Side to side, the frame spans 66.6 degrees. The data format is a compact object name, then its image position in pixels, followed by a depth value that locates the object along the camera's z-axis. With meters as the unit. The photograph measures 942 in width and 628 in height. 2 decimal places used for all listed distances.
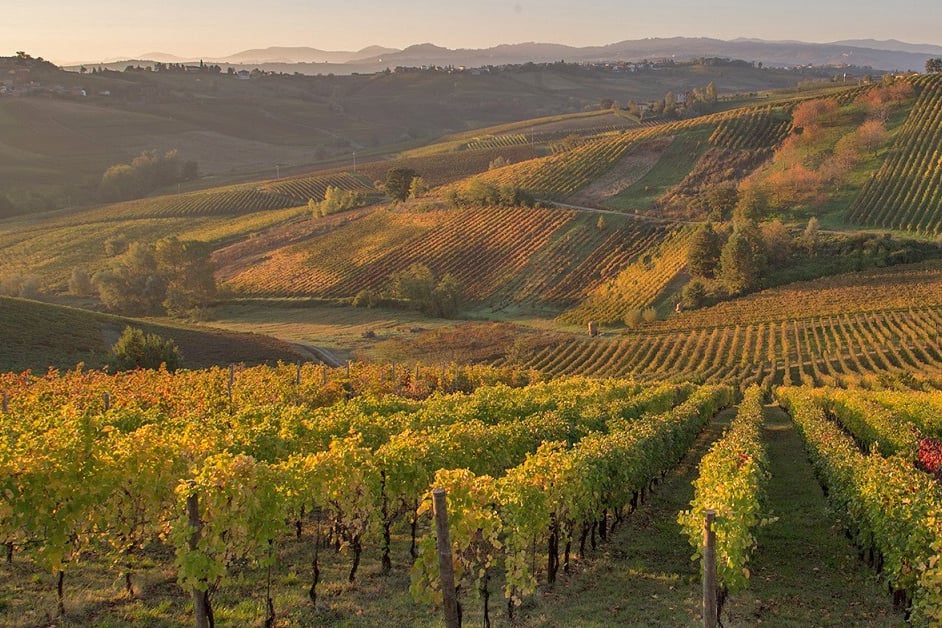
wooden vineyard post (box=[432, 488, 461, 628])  9.92
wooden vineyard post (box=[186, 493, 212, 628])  10.09
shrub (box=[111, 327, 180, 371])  39.47
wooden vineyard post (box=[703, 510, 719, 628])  9.90
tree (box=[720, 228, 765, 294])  78.00
